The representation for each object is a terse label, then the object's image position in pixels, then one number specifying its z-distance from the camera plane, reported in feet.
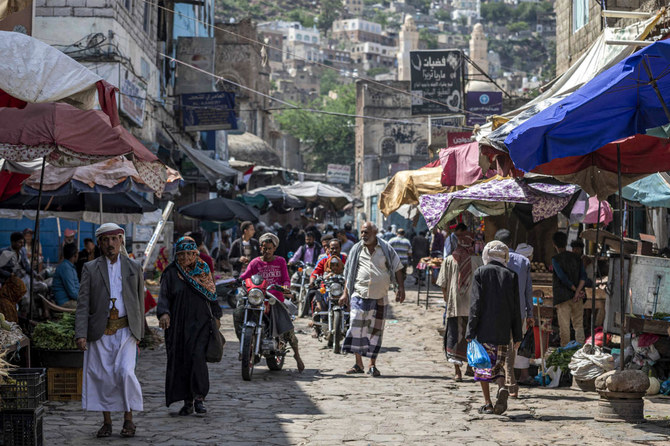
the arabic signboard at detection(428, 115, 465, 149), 106.52
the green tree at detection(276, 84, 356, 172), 310.04
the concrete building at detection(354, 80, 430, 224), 227.40
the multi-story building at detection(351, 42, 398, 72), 629.92
